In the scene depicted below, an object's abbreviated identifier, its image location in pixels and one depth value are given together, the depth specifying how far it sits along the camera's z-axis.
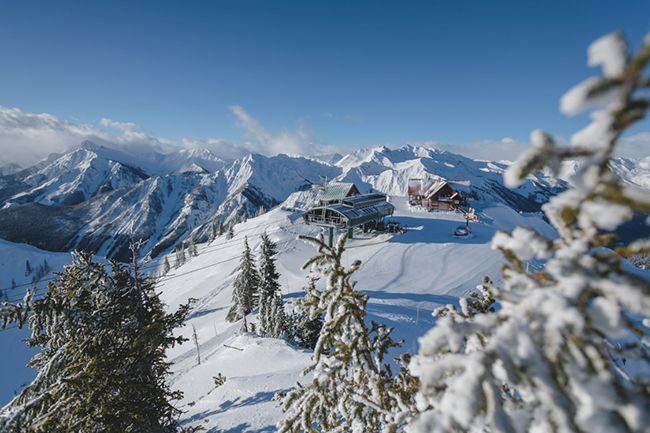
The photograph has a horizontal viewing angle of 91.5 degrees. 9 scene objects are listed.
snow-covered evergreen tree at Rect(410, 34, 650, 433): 1.26
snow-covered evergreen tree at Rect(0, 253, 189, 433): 6.04
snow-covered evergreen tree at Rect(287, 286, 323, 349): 24.66
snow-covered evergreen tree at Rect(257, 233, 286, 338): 26.06
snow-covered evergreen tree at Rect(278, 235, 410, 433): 3.65
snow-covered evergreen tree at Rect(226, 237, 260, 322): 38.16
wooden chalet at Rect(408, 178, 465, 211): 57.31
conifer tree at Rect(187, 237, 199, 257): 109.66
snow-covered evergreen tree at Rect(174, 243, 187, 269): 110.06
